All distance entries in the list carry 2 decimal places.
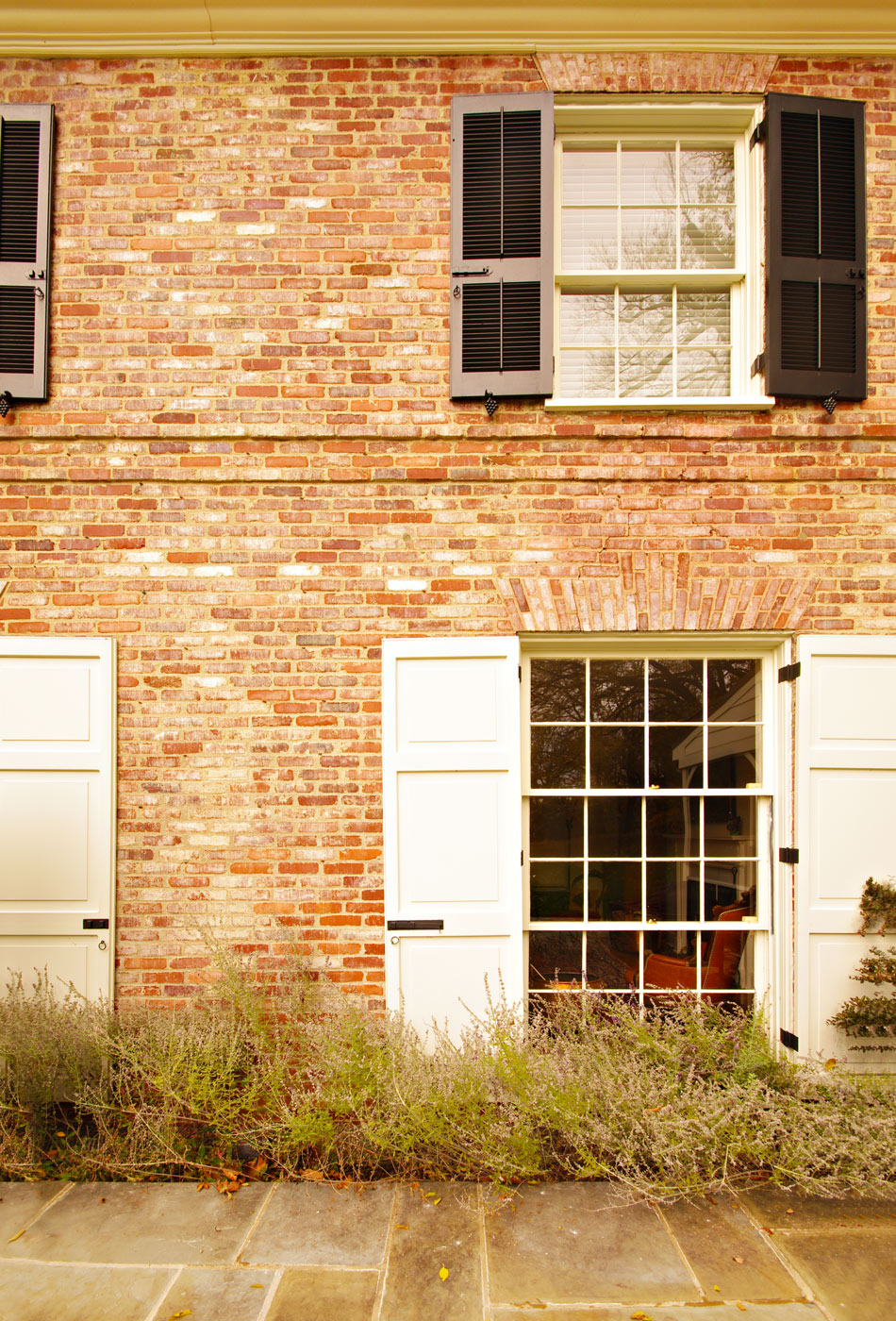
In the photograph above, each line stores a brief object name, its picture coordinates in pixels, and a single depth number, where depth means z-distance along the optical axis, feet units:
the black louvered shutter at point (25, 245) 13.67
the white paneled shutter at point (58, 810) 13.11
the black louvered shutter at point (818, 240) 13.71
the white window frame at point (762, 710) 13.60
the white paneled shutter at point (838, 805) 12.99
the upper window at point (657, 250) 13.71
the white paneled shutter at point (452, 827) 12.99
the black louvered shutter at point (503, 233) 13.69
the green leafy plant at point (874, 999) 12.46
